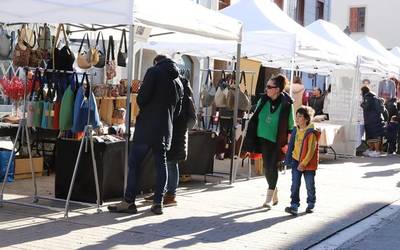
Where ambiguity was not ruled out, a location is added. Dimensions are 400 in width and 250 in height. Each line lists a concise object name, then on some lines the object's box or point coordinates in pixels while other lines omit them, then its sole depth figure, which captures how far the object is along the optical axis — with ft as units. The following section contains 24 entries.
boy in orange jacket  25.43
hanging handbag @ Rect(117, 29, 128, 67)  34.17
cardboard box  30.40
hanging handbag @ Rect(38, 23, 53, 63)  27.49
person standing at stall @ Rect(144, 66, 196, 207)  25.14
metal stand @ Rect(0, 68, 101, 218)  23.12
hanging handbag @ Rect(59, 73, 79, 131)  24.47
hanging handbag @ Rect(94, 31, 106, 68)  31.14
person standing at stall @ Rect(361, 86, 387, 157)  53.31
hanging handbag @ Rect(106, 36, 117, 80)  33.22
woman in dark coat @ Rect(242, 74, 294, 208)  25.77
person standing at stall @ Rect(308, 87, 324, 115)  56.95
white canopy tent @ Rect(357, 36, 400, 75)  74.20
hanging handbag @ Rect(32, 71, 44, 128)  25.39
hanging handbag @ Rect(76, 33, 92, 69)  27.63
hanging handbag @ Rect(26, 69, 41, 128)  25.51
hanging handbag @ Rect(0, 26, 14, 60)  30.22
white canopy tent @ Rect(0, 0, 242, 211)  22.43
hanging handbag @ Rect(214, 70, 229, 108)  36.55
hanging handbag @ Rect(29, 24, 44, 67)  26.22
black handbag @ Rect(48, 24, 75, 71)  26.23
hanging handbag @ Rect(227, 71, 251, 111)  36.35
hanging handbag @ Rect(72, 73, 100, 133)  23.97
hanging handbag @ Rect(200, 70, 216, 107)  38.21
